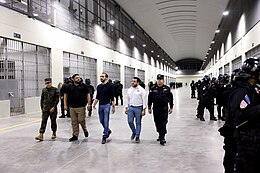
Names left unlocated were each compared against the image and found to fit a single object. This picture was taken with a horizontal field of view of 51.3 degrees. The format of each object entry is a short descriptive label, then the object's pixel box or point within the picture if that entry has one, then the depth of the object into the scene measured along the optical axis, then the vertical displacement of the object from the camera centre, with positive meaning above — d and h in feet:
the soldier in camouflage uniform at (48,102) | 22.66 -1.33
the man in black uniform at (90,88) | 39.24 -0.30
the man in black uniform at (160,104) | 21.22 -1.47
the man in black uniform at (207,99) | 33.32 -1.74
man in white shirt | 22.00 -1.52
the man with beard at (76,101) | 22.33 -1.23
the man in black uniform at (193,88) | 76.72 -0.84
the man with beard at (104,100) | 21.93 -1.15
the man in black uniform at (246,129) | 8.34 -1.41
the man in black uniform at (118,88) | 54.80 -0.57
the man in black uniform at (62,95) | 35.68 -1.21
